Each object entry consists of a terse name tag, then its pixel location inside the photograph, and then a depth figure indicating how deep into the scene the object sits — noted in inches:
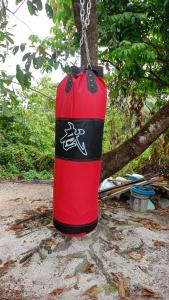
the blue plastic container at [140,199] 111.9
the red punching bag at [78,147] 65.7
